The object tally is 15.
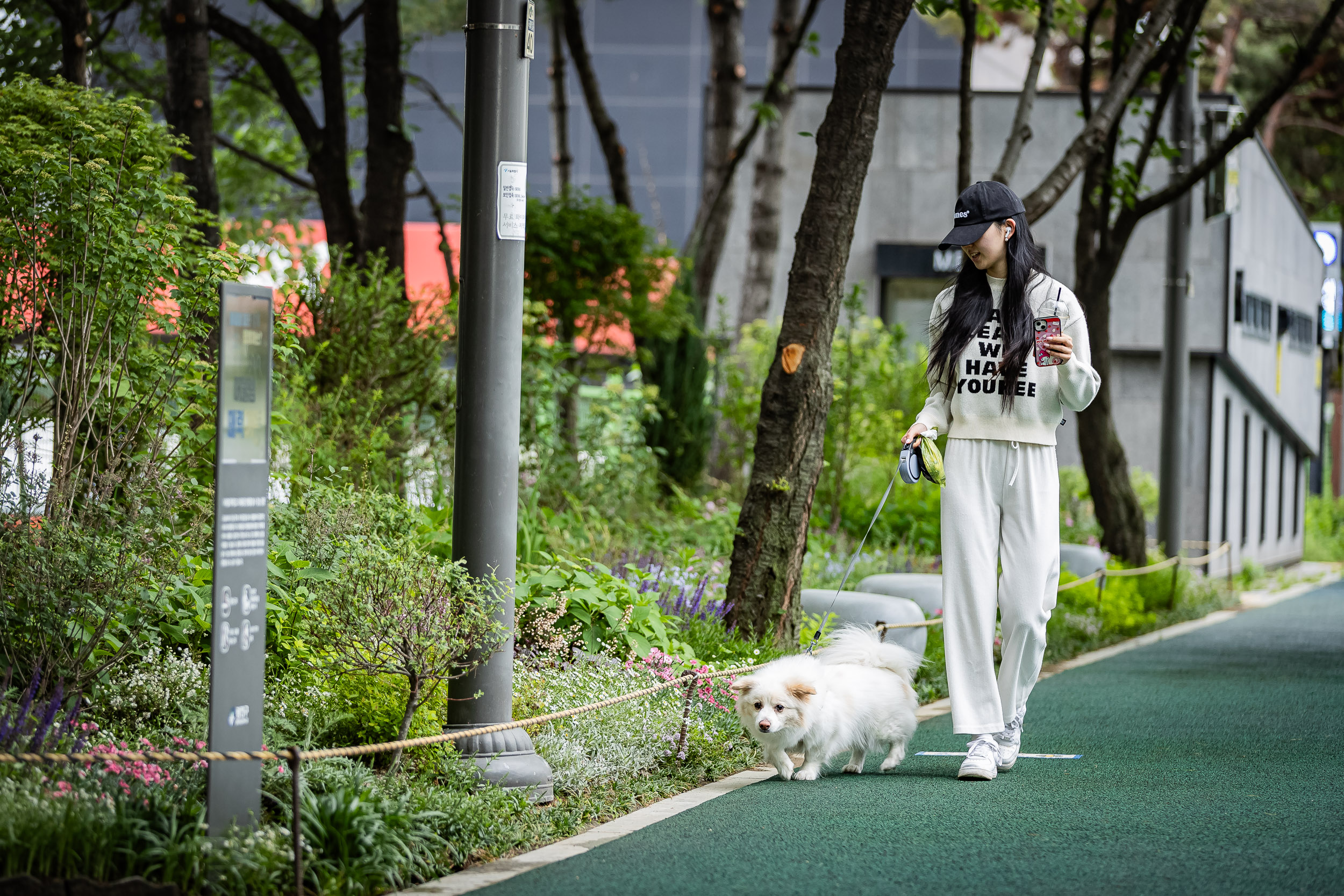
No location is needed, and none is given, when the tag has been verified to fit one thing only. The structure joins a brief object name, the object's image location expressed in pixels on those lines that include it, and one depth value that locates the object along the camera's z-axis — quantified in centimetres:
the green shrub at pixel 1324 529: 5222
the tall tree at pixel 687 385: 2720
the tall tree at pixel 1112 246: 2422
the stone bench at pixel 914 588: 1708
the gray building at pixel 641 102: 5626
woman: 1080
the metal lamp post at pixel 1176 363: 2723
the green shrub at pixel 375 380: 1652
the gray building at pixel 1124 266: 3700
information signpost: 745
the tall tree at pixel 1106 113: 1969
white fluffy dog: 1045
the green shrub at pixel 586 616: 1245
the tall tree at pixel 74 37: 1705
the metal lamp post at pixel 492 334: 973
